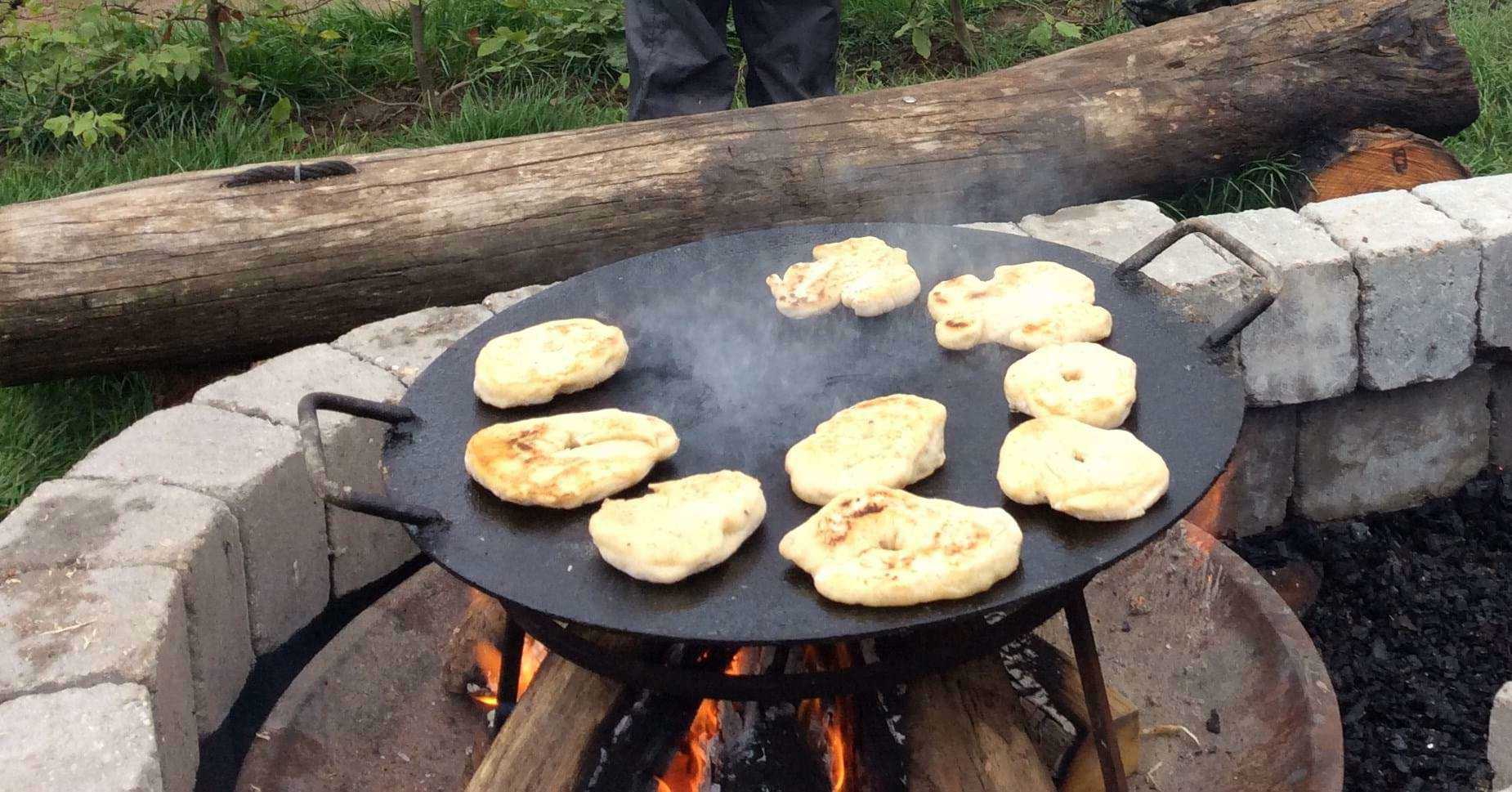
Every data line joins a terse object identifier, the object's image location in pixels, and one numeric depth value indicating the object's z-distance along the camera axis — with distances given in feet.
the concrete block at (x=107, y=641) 7.22
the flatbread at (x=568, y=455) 6.29
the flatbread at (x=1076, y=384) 6.57
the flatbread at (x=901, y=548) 5.47
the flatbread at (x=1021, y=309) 7.30
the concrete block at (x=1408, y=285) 10.91
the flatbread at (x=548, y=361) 7.11
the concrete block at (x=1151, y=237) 10.62
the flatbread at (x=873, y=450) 6.23
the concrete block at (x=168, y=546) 8.16
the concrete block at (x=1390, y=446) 11.93
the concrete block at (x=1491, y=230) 10.98
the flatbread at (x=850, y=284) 7.89
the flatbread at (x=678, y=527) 5.68
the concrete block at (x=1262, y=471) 11.71
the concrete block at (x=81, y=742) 6.53
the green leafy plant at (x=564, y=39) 19.12
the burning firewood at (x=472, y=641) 8.91
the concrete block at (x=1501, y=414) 12.04
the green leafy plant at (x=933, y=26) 19.56
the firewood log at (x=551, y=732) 7.06
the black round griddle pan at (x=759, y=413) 5.63
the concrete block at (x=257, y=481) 8.95
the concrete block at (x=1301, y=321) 10.84
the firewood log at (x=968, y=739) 7.02
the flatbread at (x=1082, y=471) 5.84
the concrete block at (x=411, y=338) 10.36
